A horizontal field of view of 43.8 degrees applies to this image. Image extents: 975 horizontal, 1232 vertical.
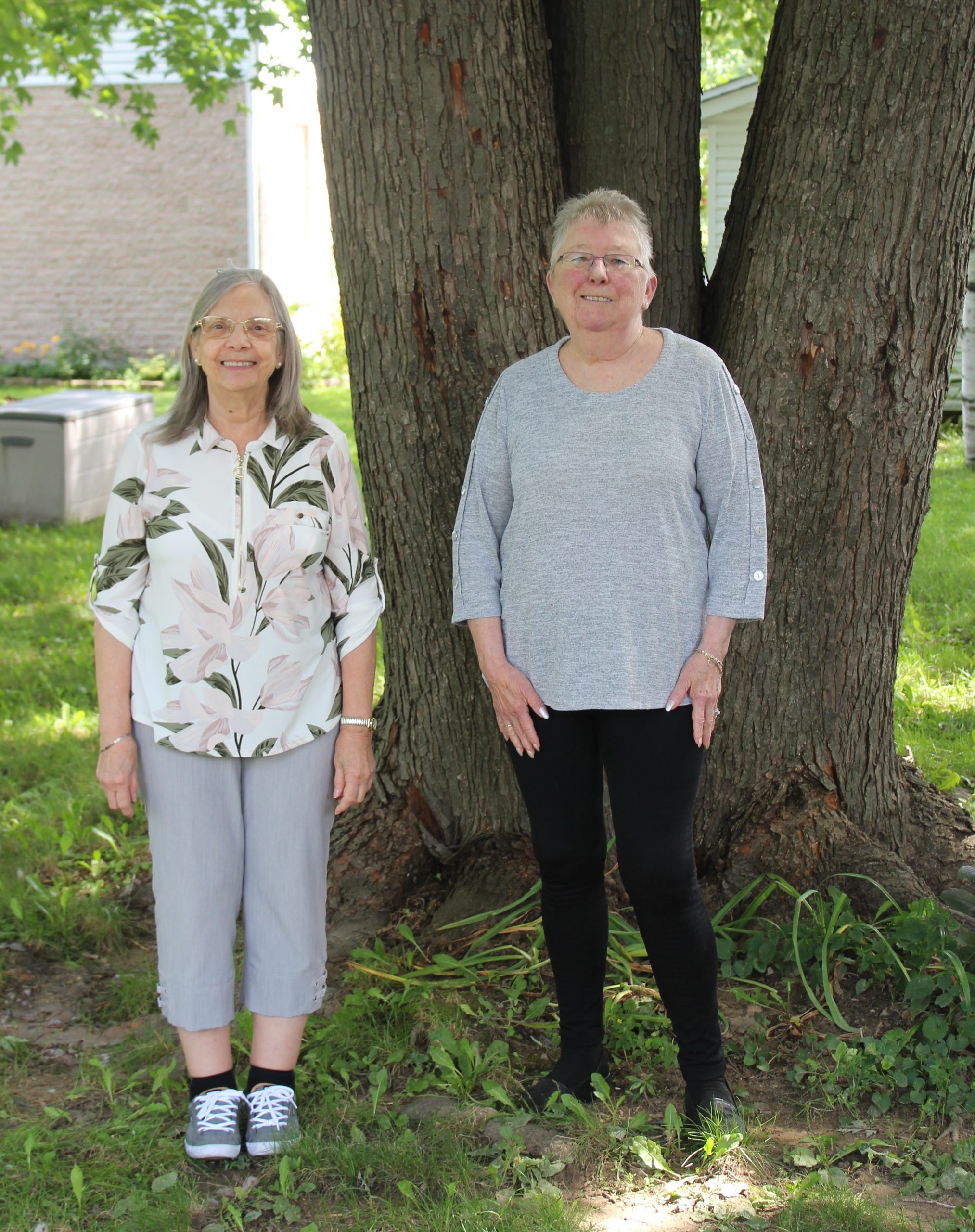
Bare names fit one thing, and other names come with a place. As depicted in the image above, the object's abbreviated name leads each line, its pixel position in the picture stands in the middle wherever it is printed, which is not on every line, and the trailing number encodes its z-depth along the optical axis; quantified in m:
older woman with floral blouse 2.58
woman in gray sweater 2.50
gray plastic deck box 8.84
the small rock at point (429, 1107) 2.86
